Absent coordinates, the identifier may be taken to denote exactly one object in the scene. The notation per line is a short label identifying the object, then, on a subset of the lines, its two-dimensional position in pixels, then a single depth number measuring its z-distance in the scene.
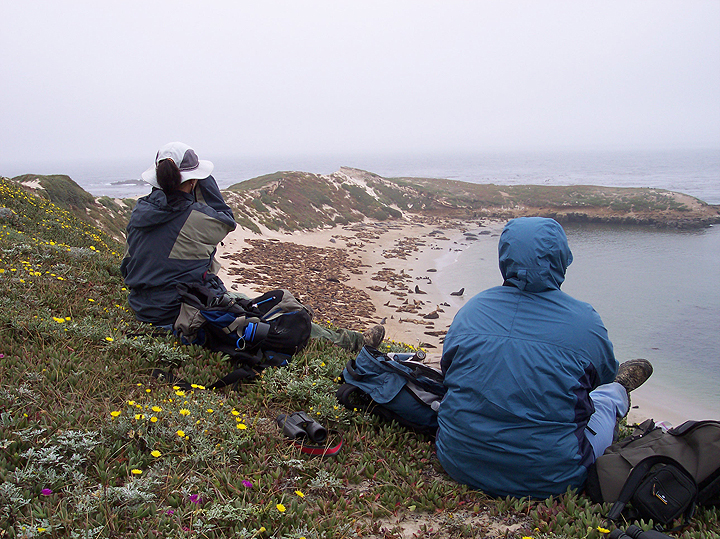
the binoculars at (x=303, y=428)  3.39
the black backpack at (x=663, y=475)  2.73
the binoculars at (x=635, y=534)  2.40
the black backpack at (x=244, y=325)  4.45
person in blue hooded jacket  2.85
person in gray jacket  4.61
